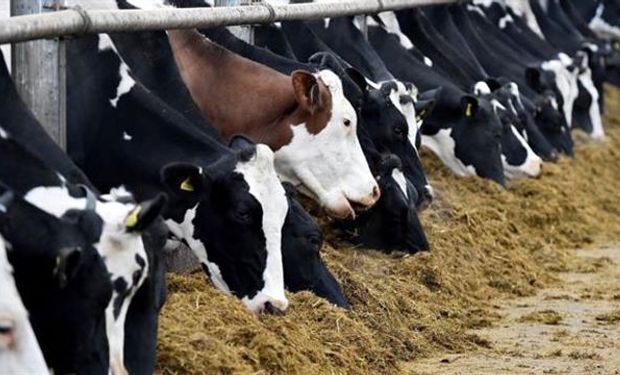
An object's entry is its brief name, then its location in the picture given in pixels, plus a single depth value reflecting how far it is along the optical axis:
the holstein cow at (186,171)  8.38
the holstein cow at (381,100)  12.05
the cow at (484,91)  15.23
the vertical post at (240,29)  11.01
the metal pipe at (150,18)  7.56
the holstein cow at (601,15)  26.39
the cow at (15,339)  6.08
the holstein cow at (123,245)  6.73
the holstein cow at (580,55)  20.69
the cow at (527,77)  18.02
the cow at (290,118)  10.27
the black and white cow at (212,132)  9.20
